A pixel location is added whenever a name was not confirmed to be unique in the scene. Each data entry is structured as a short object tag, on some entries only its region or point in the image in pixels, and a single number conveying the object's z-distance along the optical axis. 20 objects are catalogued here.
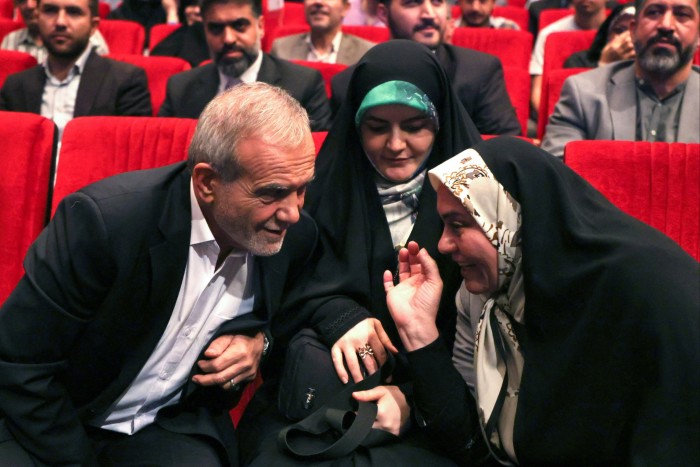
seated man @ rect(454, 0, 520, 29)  4.93
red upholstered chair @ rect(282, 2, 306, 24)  5.55
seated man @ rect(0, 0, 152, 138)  3.53
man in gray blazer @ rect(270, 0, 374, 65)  4.34
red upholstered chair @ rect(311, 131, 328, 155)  2.37
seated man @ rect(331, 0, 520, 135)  3.09
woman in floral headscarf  1.50
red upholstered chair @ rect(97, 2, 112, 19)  5.74
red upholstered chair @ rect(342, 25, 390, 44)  4.66
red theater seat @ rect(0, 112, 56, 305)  2.31
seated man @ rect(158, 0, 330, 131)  3.28
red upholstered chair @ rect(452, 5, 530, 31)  5.54
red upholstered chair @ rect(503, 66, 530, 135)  3.66
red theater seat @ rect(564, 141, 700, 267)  2.22
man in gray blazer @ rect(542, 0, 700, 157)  2.84
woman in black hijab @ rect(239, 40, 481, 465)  1.93
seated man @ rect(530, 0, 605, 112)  4.55
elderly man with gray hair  1.63
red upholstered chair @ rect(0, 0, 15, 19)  5.44
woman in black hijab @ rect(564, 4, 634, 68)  3.73
